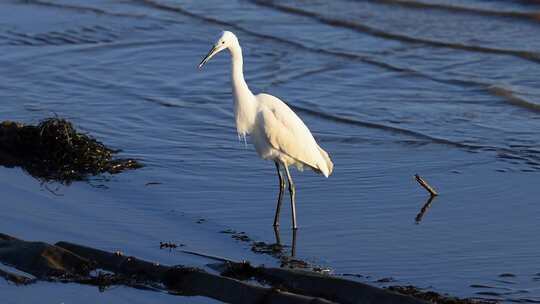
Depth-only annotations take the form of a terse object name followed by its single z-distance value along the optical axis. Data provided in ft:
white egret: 56.39
